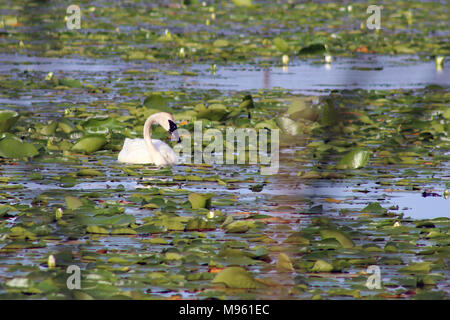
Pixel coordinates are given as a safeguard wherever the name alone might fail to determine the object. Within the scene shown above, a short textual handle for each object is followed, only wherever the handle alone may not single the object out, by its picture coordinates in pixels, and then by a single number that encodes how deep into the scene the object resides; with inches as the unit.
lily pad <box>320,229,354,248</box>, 519.2
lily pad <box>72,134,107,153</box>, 786.8
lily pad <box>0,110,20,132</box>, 837.2
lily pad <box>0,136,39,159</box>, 753.6
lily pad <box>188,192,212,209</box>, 605.6
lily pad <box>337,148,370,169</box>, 737.0
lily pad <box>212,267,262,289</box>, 444.5
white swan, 759.1
